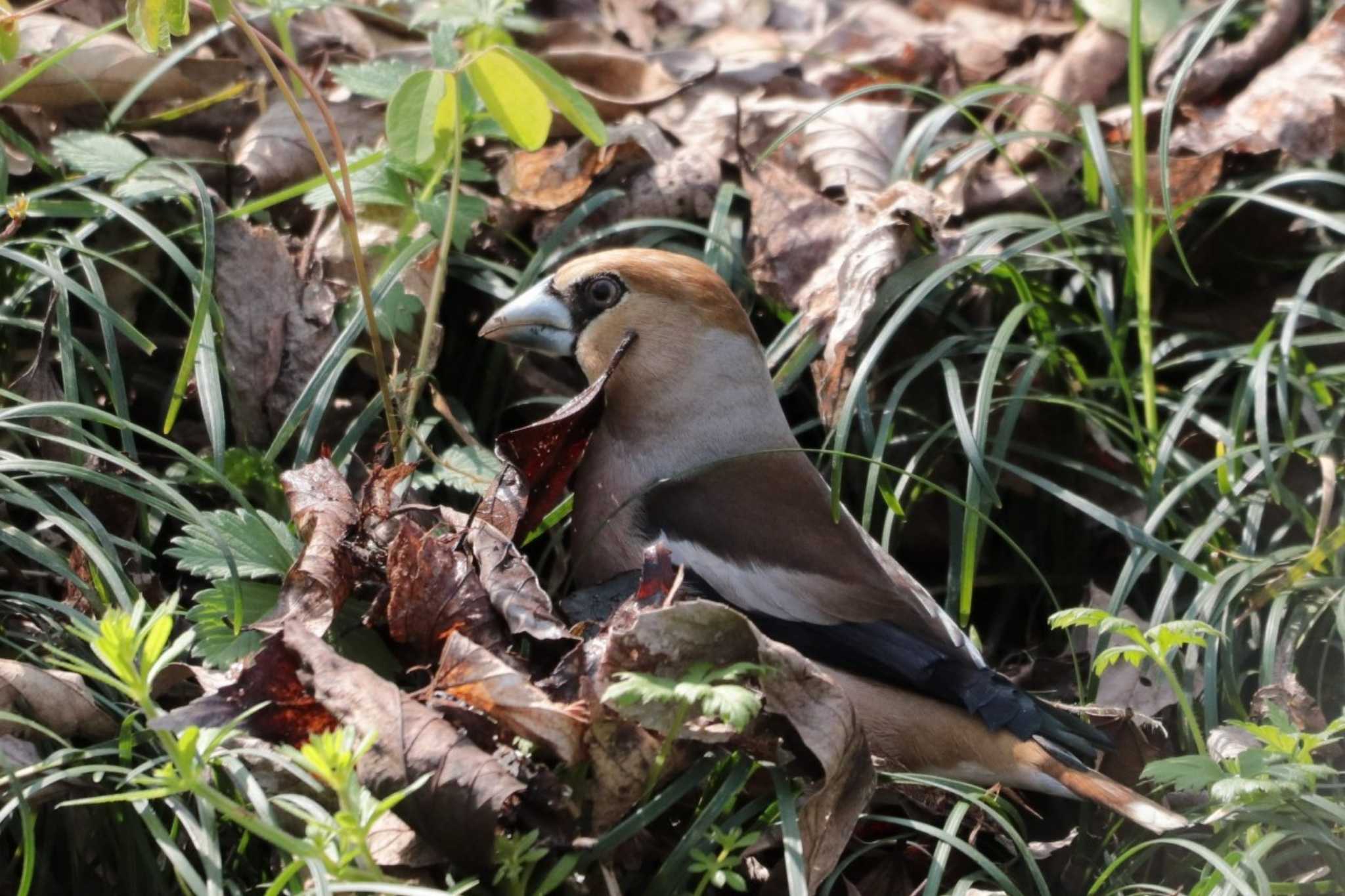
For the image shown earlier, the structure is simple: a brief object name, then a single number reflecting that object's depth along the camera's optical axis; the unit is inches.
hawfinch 223.5
